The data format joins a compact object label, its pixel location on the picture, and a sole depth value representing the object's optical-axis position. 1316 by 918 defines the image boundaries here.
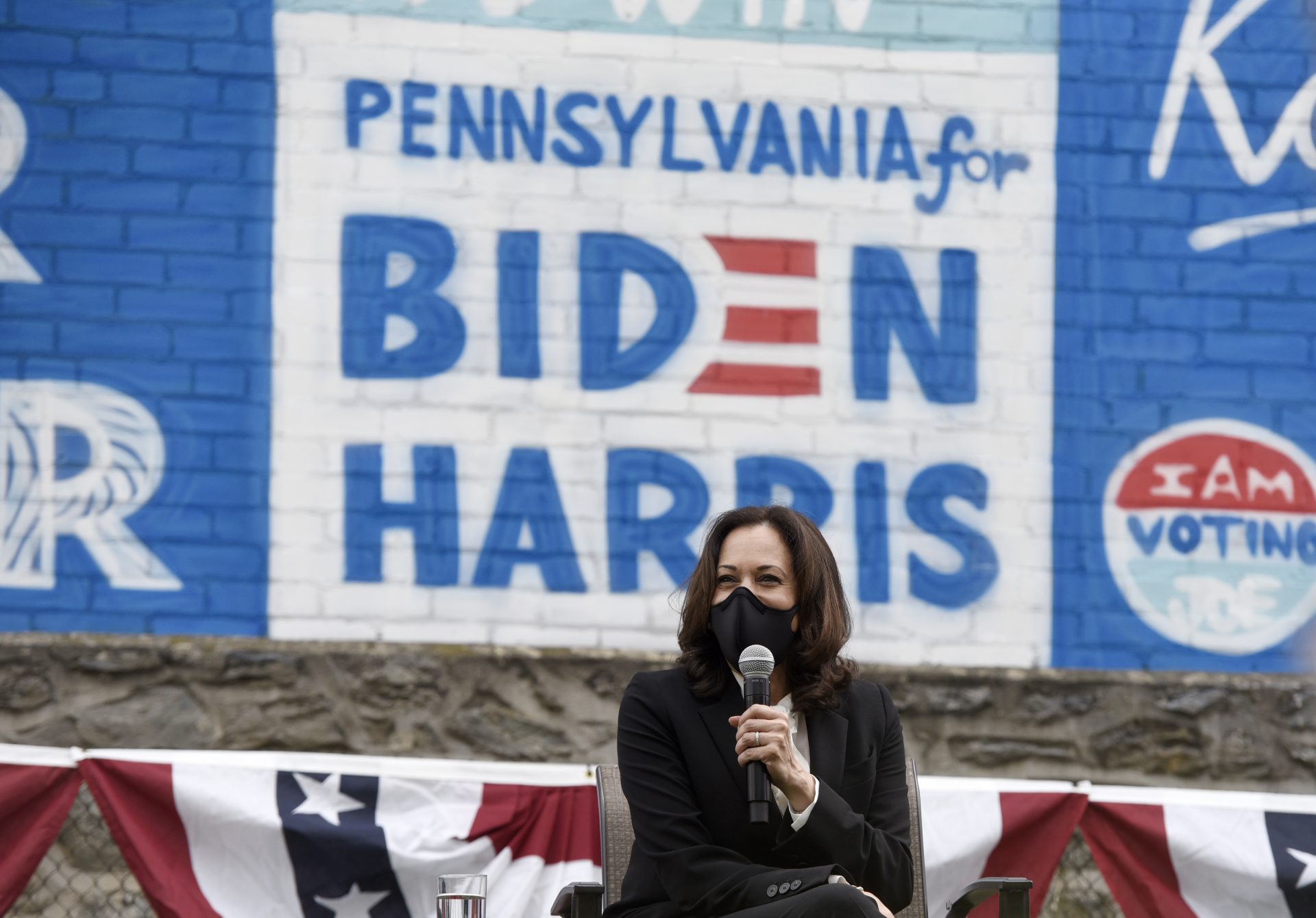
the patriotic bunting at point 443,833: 9.04
